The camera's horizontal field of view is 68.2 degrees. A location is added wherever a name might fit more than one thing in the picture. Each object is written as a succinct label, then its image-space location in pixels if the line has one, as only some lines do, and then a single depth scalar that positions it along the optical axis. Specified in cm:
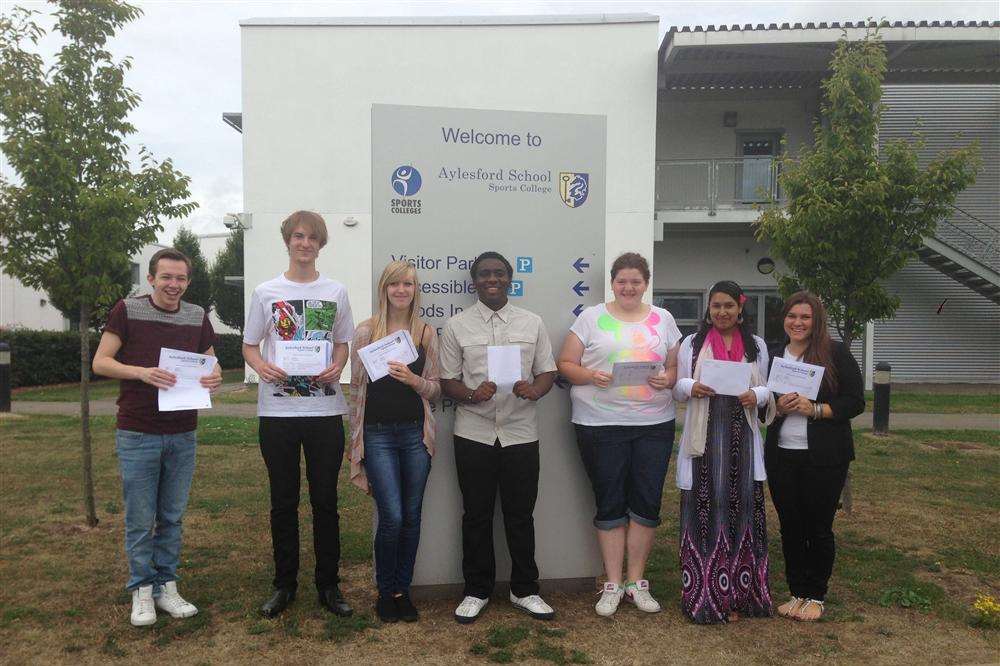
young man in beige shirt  423
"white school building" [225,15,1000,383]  1628
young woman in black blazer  424
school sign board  455
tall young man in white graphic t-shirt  415
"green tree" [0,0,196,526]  588
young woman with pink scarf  428
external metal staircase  1661
